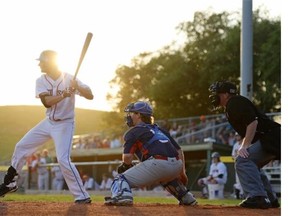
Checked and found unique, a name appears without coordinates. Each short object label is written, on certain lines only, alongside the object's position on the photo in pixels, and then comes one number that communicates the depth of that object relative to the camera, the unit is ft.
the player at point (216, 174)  65.36
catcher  27.25
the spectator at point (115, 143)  106.01
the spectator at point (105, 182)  83.42
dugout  84.69
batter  30.48
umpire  27.91
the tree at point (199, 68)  125.08
